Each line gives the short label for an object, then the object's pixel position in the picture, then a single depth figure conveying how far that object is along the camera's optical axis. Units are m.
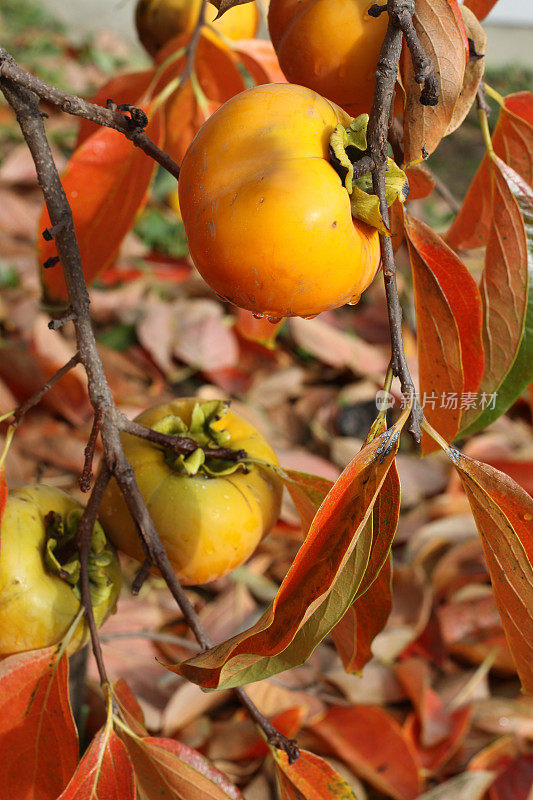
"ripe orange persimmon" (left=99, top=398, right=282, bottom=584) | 0.82
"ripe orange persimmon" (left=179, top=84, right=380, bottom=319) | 0.70
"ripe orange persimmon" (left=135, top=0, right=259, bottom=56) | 1.02
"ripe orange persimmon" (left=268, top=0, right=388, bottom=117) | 0.74
